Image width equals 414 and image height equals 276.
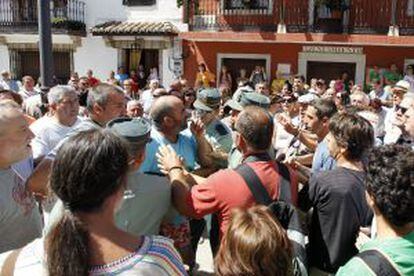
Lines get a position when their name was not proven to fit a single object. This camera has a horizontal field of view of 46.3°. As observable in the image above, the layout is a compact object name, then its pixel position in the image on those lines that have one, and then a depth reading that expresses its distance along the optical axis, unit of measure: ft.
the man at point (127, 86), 34.62
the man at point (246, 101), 15.60
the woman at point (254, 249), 5.60
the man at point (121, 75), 49.34
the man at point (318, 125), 12.07
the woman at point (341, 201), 8.52
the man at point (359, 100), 20.24
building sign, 45.11
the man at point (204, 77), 46.85
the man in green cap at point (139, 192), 8.27
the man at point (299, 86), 31.92
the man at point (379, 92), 32.81
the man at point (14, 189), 8.20
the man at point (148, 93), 30.05
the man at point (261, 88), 27.26
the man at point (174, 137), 10.63
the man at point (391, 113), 14.92
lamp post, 19.58
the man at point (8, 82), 38.34
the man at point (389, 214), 5.97
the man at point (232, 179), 8.25
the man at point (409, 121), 12.00
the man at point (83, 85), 27.71
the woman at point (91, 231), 5.09
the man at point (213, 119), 14.94
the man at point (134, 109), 17.37
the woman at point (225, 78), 48.11
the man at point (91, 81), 38.65
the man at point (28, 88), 31.70
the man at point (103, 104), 12.13
